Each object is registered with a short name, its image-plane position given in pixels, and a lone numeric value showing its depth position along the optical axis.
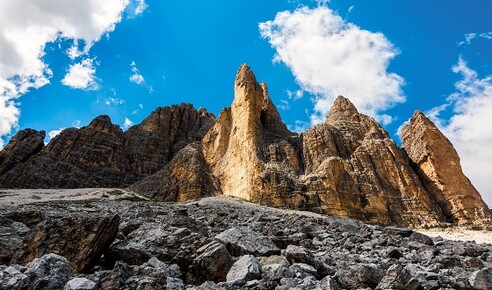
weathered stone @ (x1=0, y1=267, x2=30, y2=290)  8.03
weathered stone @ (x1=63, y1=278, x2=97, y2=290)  7.94
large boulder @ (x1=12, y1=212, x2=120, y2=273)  11.51
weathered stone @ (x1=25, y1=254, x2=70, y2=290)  8.36
